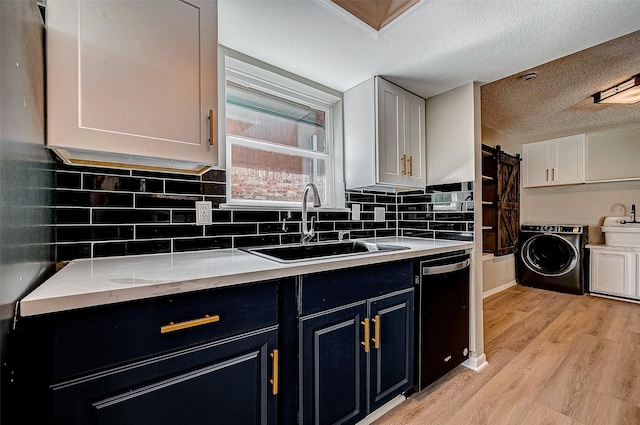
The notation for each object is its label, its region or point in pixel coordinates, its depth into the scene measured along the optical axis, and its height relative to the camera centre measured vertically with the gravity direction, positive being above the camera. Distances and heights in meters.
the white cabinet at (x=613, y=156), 3.72 +0.76
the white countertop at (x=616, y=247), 3.43 -0.45
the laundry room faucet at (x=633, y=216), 3.65 -0.06
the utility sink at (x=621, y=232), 3.44 -0.25
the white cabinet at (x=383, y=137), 2.03 +0.57
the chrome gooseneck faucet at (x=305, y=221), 1.63 -0.05
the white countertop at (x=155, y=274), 0.74 -0.21
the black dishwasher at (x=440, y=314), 1.66 -0.64
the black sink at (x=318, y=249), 1.67 -0.23
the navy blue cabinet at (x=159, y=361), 0.72 -0.44
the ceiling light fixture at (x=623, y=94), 2.37 +1.06
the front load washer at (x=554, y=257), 3.73 -0.63
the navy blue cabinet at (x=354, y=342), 1.21 -0.62
